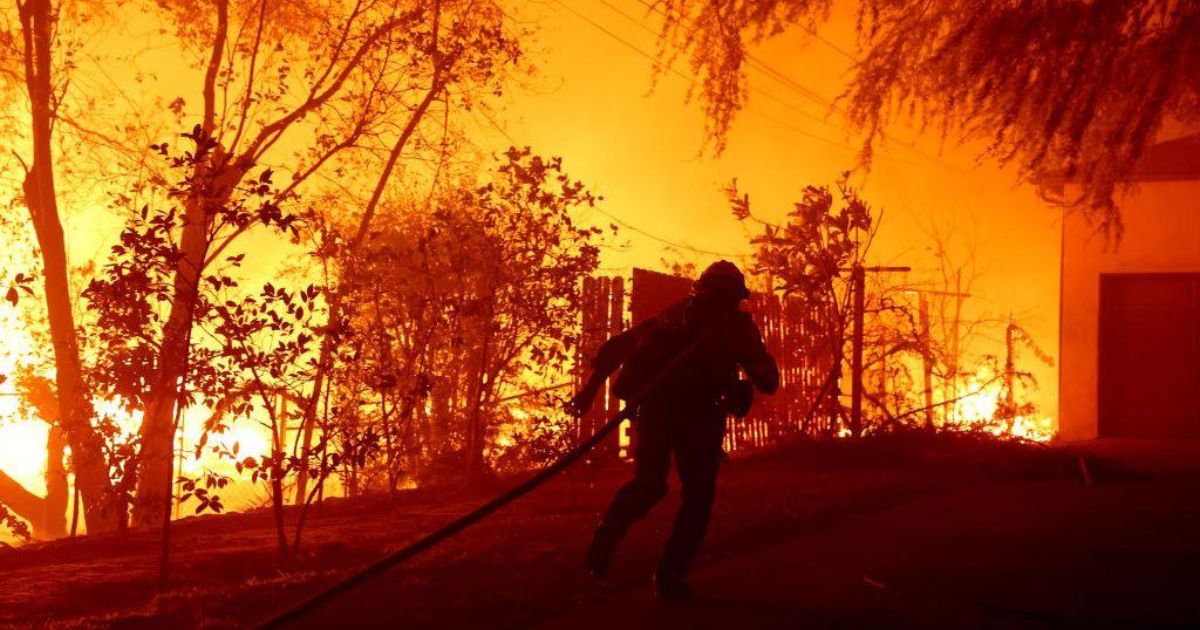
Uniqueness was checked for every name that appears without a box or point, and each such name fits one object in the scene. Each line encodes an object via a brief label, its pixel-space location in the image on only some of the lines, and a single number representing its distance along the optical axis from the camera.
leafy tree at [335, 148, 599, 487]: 11.34
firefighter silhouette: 6.15
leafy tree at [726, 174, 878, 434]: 14.20
